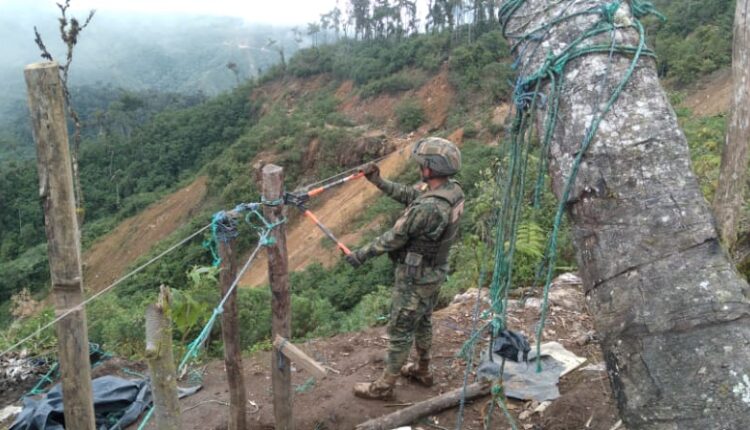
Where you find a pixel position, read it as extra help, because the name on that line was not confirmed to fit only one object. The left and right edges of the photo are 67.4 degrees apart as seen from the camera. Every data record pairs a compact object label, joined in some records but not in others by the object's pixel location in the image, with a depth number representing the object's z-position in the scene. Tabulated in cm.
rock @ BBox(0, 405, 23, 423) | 467
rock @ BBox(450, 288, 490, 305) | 596
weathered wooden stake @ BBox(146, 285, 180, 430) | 212
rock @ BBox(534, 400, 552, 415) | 366
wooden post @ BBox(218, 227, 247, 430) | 323
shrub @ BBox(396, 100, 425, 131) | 2822
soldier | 365
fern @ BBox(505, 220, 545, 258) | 576
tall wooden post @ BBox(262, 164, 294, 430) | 306
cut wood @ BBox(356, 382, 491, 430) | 366
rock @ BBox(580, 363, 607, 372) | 405
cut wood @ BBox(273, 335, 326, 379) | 275
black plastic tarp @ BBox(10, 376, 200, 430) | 401
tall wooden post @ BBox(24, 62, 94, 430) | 233
